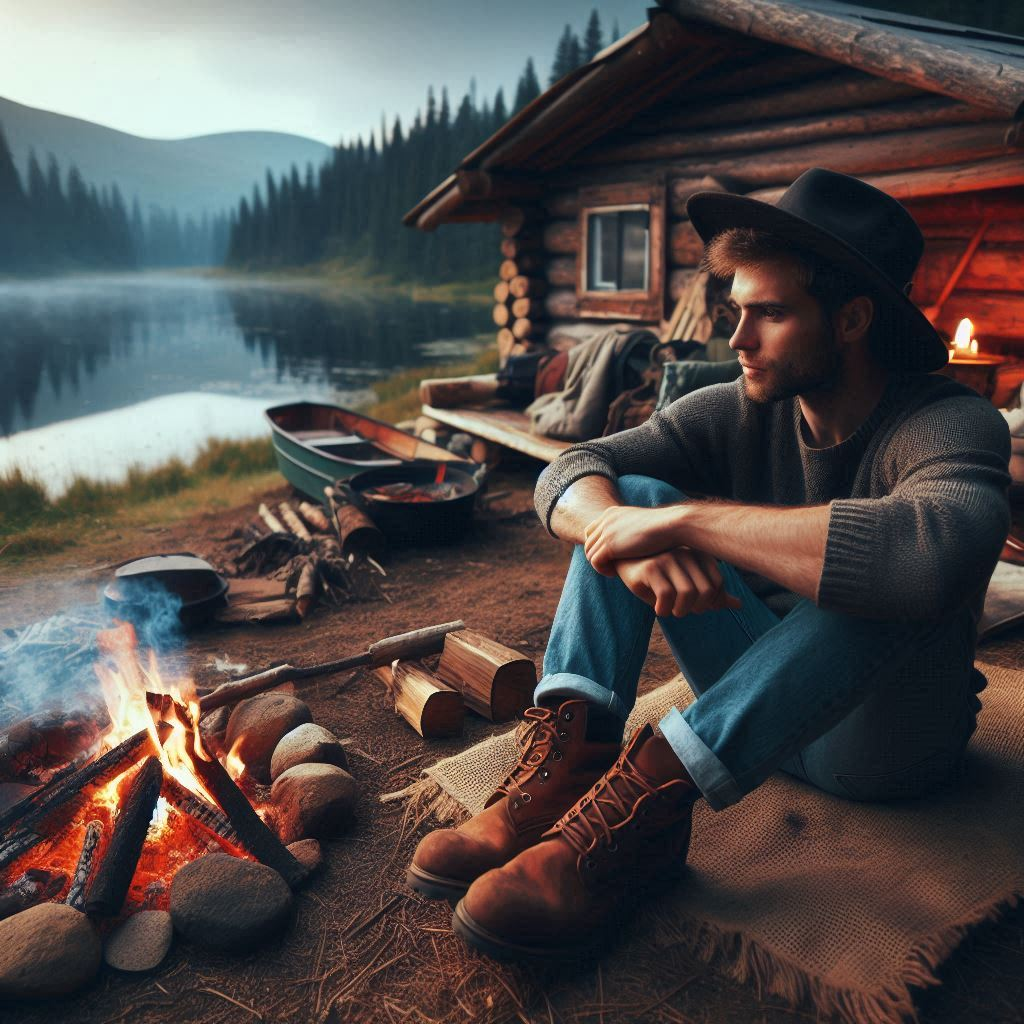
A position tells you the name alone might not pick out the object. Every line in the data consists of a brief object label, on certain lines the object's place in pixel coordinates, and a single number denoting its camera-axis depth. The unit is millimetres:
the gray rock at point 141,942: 1980
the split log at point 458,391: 8469
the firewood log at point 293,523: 6225
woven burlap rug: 1798
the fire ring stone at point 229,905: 2016
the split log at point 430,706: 3090
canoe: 6809
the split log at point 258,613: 4527
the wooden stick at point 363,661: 3109
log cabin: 5070
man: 1686
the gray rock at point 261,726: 2908
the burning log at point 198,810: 2326
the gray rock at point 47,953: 1834
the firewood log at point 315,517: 6551
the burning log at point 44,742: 2670
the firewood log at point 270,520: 6583
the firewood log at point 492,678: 3174
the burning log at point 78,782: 2295
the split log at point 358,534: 5488
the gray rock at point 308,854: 2332
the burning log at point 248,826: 2271
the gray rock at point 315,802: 2482
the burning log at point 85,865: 2076
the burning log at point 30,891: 2086
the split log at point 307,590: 4672
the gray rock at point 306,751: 2795
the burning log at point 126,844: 2066
